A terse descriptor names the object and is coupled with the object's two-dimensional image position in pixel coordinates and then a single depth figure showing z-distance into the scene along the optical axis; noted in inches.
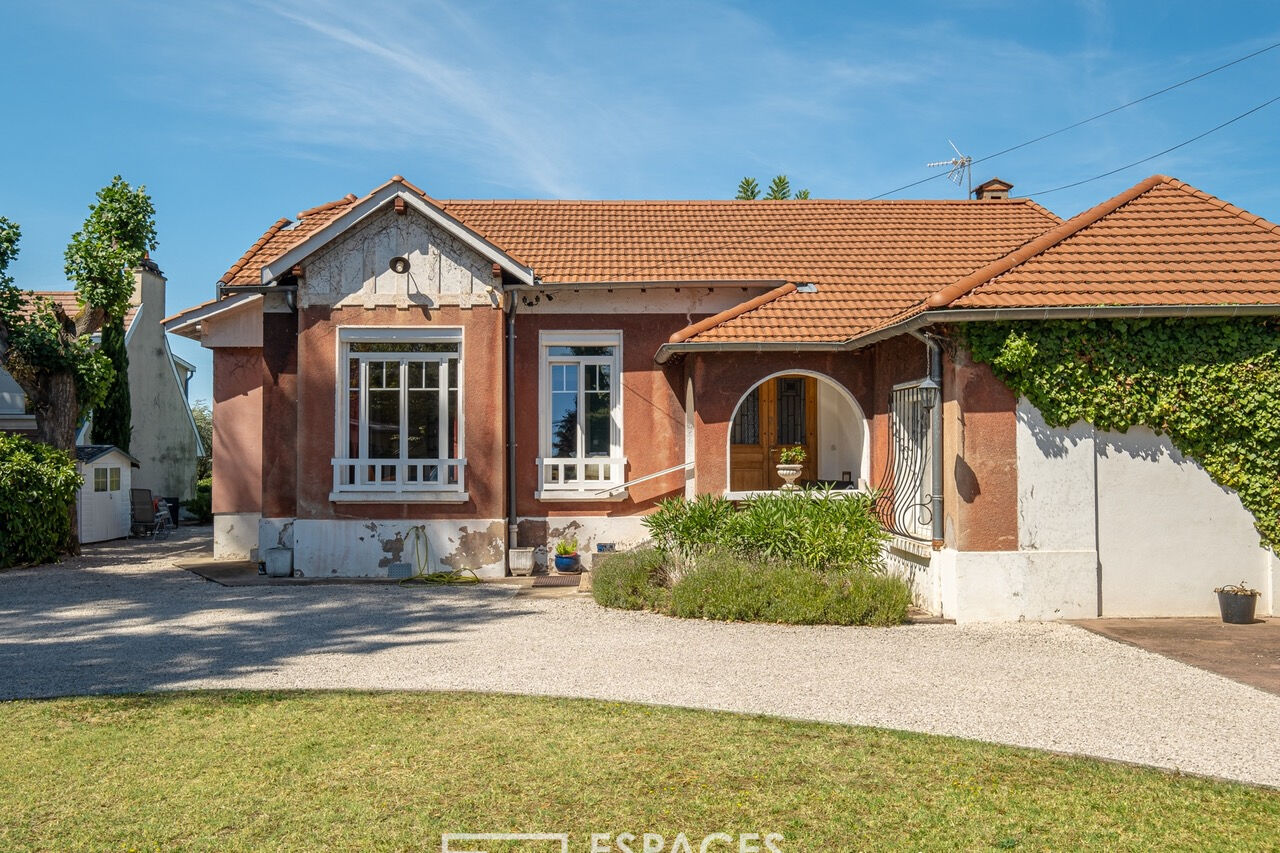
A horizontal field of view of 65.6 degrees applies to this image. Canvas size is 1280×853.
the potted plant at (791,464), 569.0
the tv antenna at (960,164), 1046.4
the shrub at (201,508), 1141.1
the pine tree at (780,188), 1542.8
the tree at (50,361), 693.3
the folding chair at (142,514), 920.9
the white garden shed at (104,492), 836.6
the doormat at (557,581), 576.7
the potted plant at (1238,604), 429.7
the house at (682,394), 446.0
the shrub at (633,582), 478.0
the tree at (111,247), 721.6
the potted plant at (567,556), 624.1
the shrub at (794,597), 432.8
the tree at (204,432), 1453.0
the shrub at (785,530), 471.8
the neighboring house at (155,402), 1159.6
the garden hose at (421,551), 607.5
